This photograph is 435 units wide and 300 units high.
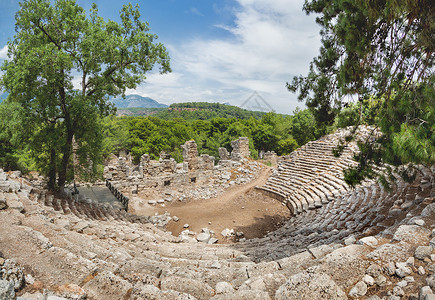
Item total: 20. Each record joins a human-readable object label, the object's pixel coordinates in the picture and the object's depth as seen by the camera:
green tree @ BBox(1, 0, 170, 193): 8.44
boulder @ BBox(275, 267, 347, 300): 2.84
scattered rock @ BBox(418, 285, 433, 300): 2.52
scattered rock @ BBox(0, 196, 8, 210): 5.22
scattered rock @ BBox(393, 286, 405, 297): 2.79
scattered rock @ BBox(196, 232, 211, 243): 10.66
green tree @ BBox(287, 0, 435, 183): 4.23
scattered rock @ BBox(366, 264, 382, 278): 3.18
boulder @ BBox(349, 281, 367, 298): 2.95
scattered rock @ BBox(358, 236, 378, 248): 4.13
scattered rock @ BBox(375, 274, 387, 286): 3.06
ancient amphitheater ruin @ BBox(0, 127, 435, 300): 2.97
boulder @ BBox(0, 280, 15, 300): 2.07
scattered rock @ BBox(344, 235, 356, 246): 4.75
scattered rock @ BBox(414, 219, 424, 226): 4.24
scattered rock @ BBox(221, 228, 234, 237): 11.37
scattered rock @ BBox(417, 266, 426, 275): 3.03
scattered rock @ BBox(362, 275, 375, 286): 3.09
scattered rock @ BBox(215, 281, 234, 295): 3.42
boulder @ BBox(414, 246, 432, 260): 3.29
